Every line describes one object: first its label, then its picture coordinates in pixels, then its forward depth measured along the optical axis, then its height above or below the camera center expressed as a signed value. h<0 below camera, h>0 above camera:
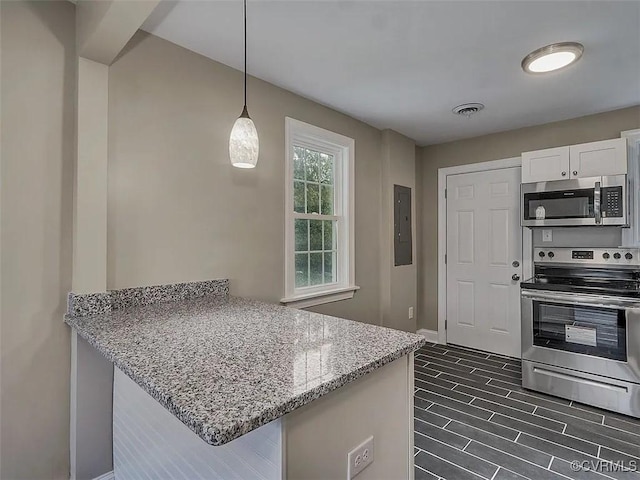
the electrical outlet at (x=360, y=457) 1.08 -0.68
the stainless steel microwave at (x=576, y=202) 2.77 +0.35
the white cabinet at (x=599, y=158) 2.79 +0.70
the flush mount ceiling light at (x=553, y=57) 2.04 +1.14
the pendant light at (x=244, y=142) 1.60 +0.47
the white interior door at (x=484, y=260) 3.64 -0.19
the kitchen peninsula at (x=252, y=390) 0.87 -0.38
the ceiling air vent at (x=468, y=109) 2.97 +1.18
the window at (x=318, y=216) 2.73 +0.23
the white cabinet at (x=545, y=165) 3.05 +0.71
